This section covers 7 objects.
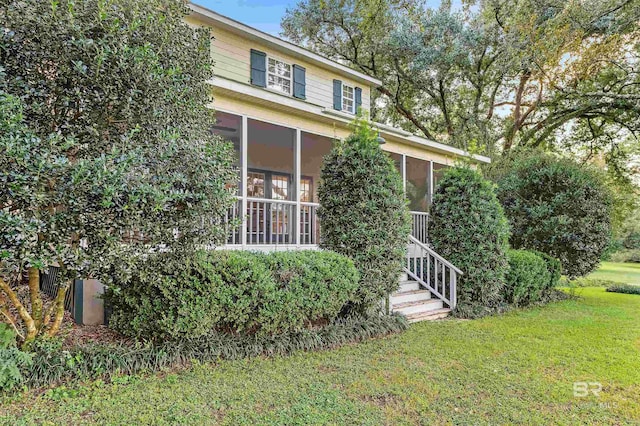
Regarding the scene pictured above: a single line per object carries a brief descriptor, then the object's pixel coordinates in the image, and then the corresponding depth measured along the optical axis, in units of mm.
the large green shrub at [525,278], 8578
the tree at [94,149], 3326
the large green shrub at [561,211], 10664
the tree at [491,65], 14453
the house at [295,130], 7406
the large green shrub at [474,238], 7938
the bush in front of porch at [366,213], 6223
